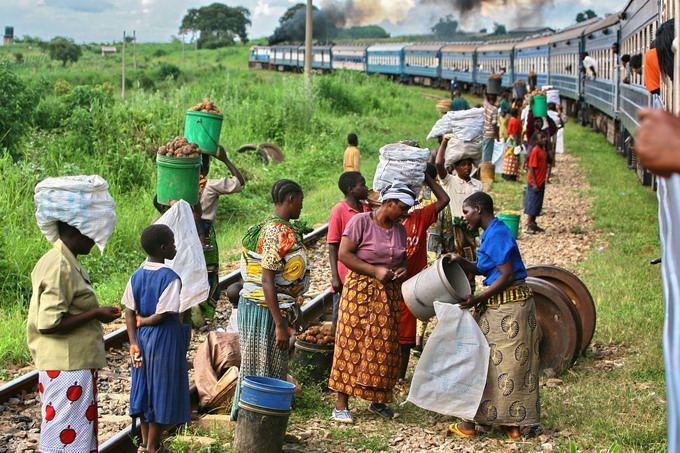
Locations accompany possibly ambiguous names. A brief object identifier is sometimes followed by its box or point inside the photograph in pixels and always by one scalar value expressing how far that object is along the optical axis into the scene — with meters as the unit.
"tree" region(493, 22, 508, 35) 85.82
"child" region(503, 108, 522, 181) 16.39
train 15.45
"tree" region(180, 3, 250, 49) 111.64
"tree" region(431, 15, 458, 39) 85.31
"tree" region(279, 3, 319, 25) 103.16
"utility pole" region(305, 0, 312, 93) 22.84
